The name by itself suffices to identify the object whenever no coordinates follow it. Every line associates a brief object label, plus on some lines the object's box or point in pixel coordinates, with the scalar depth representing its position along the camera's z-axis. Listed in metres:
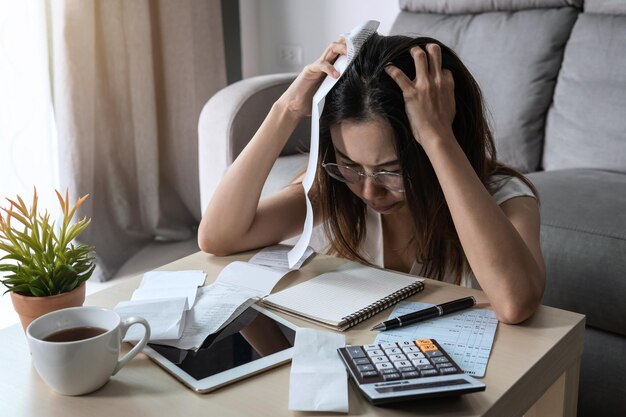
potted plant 0.88
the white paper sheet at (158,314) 0.89
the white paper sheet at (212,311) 0.90
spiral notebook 0.95
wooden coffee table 0.75
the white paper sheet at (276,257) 1.14
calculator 0.73
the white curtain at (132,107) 2.39
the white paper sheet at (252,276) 1.06
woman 1.02
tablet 0.81
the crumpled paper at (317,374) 0.74
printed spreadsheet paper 0.83
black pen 0.92
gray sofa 1.88
